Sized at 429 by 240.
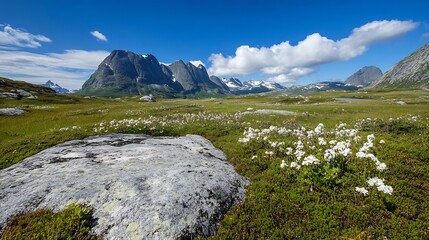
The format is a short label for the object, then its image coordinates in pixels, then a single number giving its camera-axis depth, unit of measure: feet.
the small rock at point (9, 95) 281.70
